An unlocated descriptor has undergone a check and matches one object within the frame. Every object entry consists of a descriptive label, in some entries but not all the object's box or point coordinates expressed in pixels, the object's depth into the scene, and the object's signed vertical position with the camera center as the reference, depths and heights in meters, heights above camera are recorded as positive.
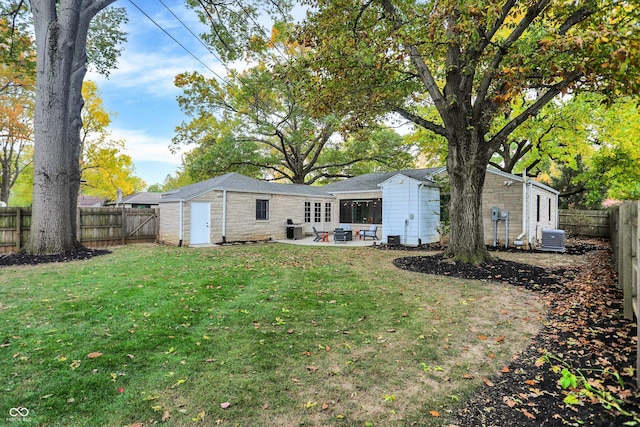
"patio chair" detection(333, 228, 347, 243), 16.78 -1.12
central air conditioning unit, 12.71 -1.05
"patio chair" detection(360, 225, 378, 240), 16.91 -1.01
